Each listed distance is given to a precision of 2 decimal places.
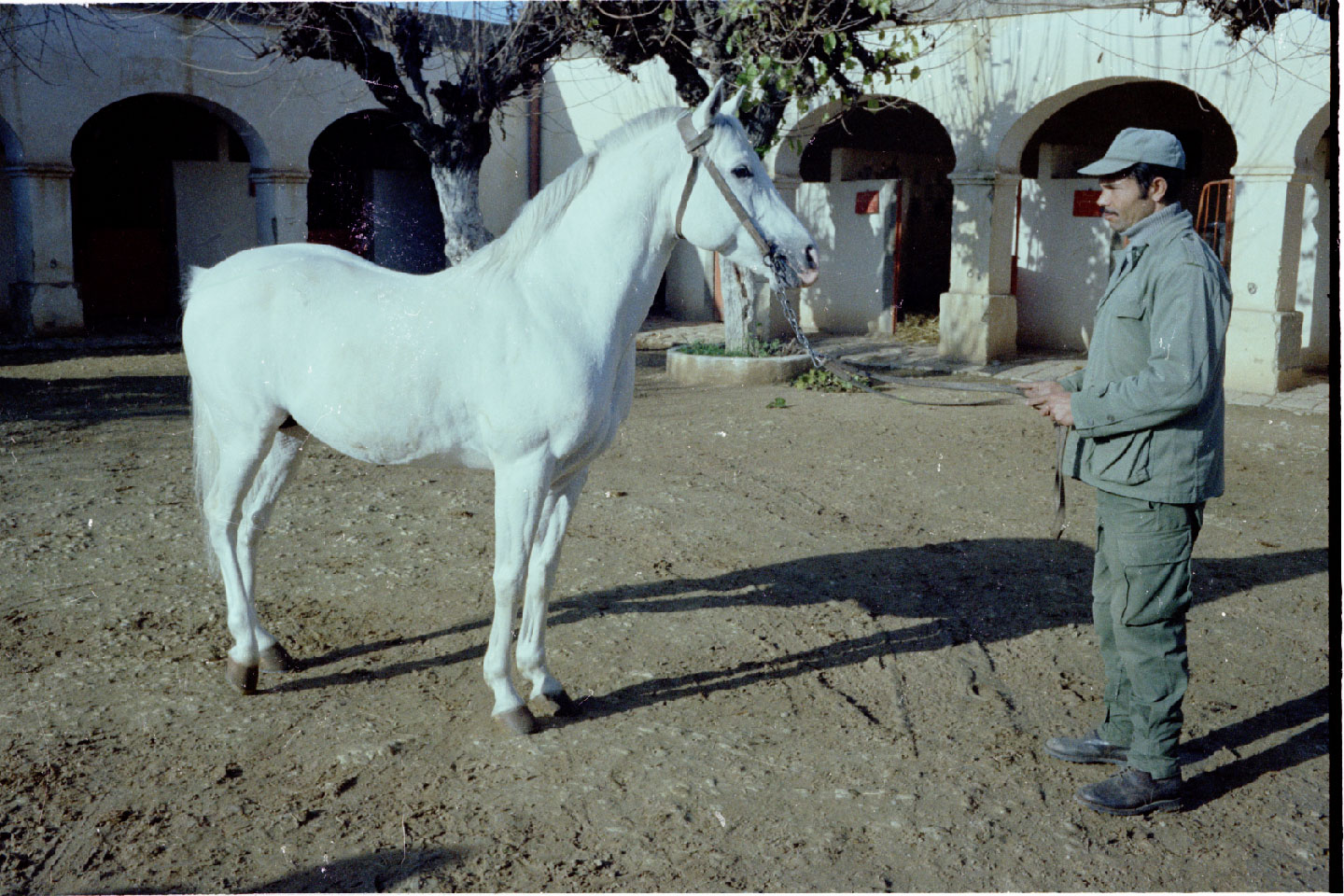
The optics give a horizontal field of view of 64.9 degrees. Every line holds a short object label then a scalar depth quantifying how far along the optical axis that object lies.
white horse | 3.36
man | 2.87
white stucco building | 9.91
